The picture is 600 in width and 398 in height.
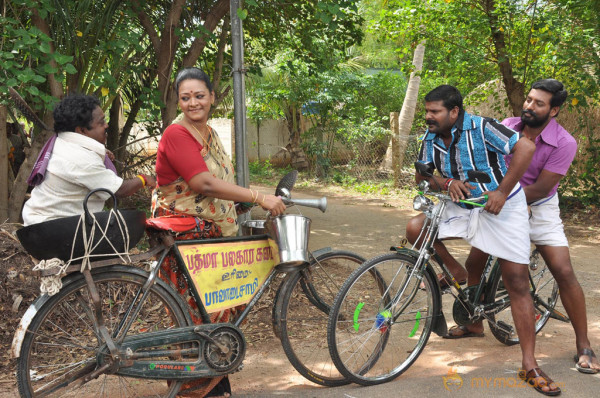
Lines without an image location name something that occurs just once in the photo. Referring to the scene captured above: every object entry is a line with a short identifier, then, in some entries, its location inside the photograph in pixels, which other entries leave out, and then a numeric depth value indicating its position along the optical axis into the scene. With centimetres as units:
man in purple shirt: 363
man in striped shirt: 326
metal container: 310
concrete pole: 430
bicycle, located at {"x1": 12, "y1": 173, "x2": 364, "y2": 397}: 267
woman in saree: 289
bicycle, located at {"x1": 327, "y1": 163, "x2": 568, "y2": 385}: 327
